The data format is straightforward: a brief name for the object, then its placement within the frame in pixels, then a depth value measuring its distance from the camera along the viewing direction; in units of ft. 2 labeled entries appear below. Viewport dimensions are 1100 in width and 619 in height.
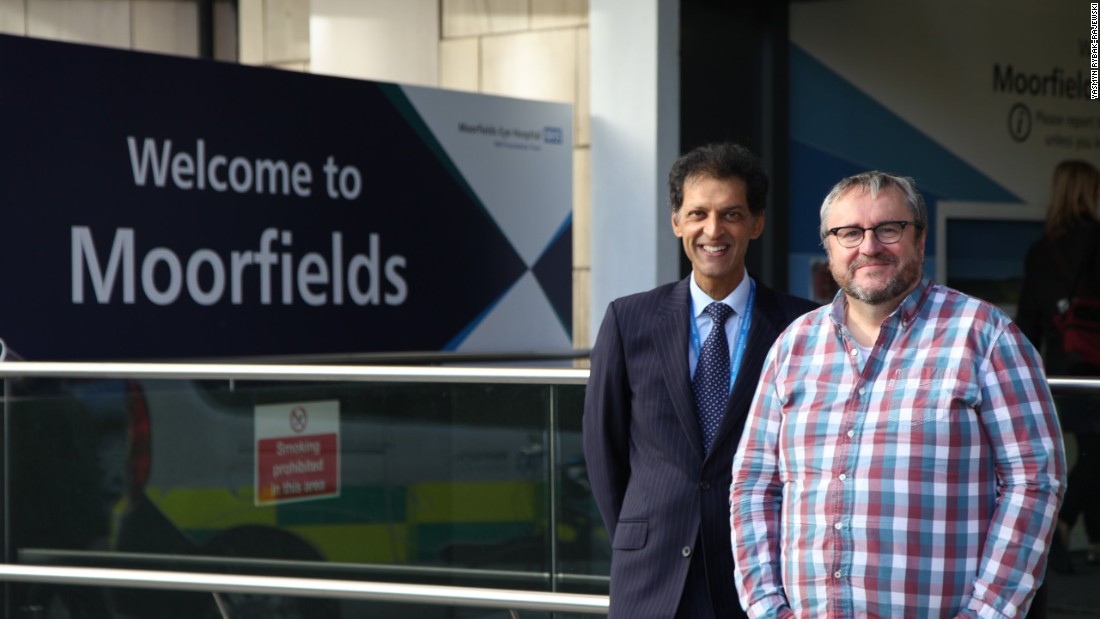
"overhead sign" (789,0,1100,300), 31.71
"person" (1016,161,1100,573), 27.30
